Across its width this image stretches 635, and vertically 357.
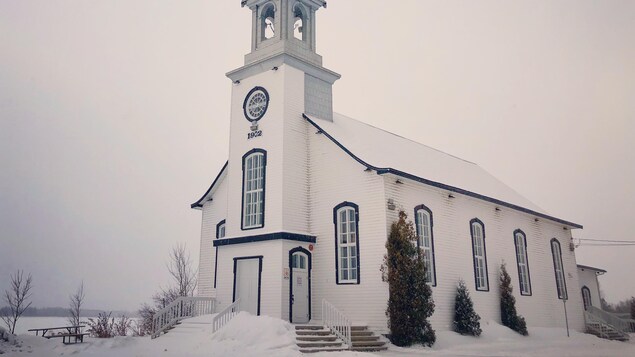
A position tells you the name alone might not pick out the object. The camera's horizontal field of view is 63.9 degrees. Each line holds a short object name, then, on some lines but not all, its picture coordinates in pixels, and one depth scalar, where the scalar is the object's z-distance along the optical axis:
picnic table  18.33
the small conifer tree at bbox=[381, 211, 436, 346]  17.25
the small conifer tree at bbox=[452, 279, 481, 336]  19.91
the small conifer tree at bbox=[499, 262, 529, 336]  22.67
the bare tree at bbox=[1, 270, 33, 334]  31.12
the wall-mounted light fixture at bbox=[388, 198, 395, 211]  18.85
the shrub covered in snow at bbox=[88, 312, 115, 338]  27.88
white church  19.05
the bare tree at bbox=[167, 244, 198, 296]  38.84
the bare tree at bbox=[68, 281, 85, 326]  34.88
